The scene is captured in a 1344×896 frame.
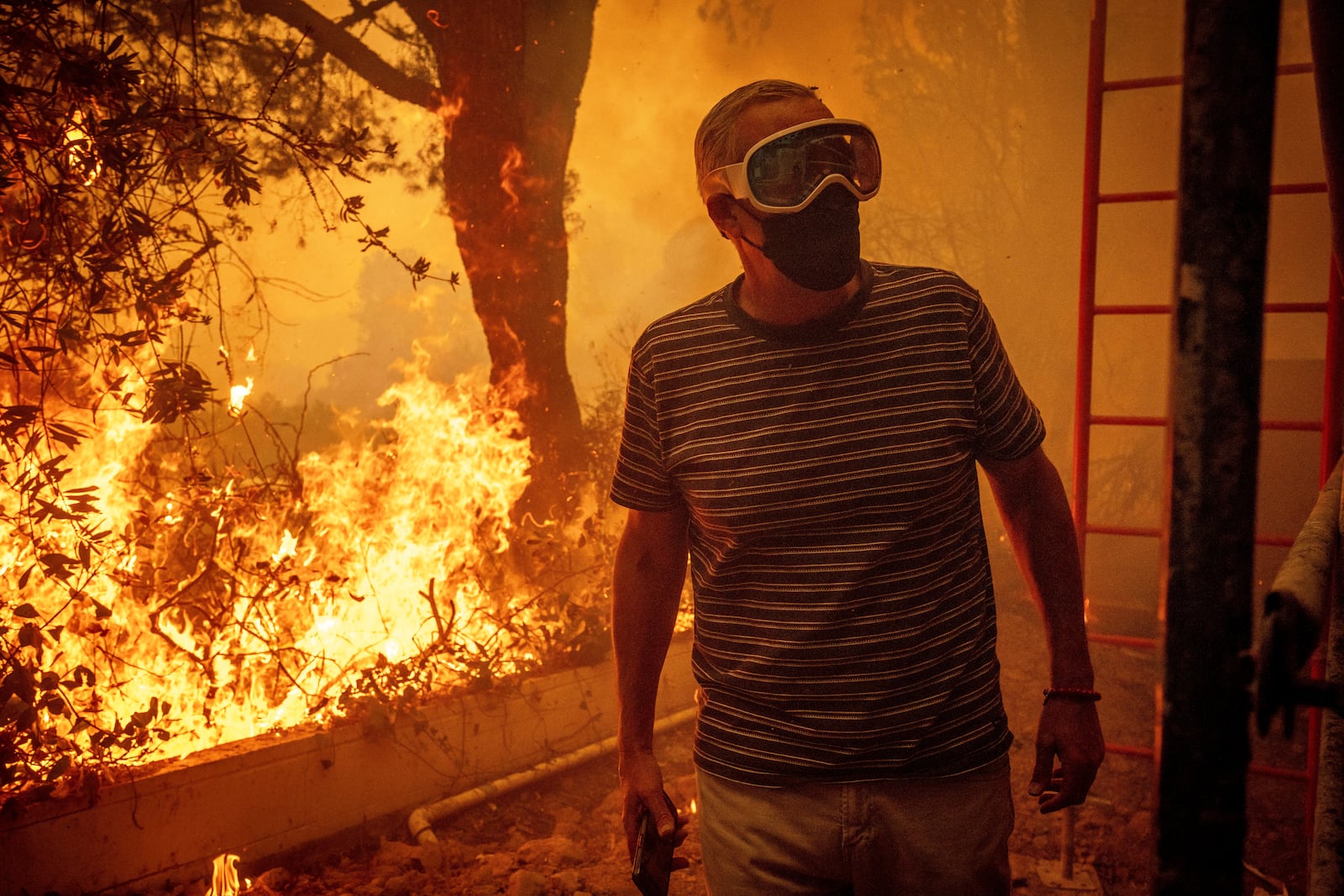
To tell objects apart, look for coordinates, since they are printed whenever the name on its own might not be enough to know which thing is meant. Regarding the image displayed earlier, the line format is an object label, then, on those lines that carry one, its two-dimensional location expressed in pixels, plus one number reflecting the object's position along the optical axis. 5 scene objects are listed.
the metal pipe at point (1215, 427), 0.72
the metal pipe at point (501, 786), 4.61
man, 1.93
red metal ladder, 3.61
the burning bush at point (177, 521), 3.75
